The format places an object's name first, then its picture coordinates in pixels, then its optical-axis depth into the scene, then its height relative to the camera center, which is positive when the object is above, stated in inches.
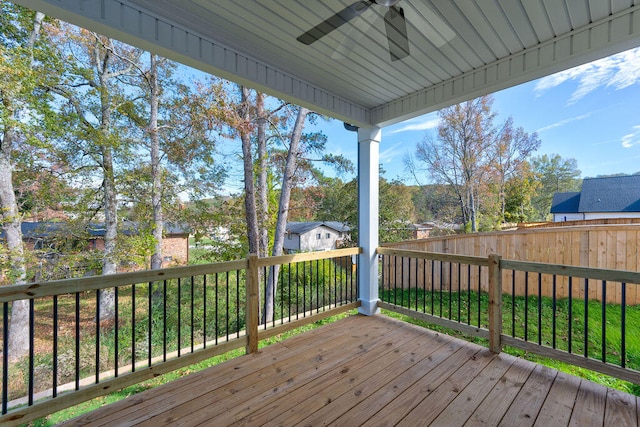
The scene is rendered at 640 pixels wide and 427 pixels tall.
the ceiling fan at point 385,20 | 62.3 +47.3
